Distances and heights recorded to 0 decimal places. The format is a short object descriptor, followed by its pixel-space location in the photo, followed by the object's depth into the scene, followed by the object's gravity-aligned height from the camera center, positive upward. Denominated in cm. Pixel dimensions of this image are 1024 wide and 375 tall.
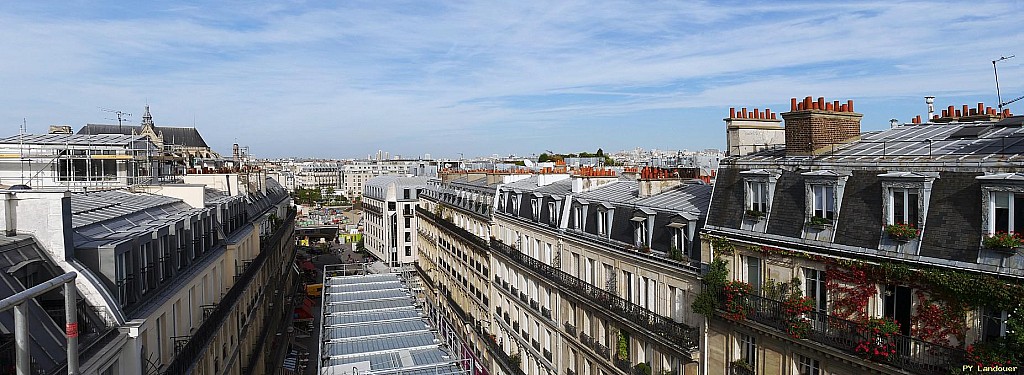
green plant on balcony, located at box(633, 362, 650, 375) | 2027 -607
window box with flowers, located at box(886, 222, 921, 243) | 1281 -137
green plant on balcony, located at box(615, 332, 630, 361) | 2152 -581
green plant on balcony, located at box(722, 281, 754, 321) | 1622 -333
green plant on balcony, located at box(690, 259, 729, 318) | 1695 -307
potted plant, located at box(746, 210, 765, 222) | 1627 -130
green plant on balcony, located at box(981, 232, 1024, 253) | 1123 -139
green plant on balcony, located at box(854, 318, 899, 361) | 1298 -344
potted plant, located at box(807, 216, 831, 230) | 1464 -134
